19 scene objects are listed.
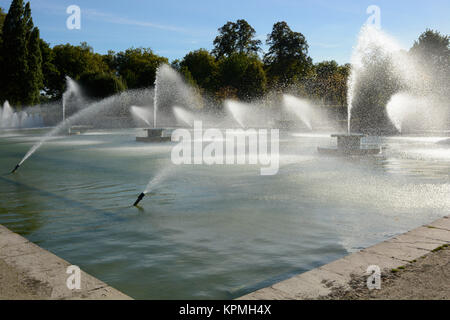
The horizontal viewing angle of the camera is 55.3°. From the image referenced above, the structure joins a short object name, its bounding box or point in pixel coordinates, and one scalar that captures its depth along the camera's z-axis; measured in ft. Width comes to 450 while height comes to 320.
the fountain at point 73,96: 149.30
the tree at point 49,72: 185.78
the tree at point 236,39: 258.57
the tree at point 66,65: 201.26
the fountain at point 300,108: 146.50
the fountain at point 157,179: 24.82
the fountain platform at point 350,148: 50.34
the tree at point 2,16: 180.49
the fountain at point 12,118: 149.38
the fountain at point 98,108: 144.56
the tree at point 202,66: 240.73
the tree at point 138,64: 159.43
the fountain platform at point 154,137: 74.18
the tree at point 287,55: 230.07
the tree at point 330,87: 159.06
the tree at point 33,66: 148.66
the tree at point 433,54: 171.73
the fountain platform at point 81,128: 118.91
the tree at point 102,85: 144.36
